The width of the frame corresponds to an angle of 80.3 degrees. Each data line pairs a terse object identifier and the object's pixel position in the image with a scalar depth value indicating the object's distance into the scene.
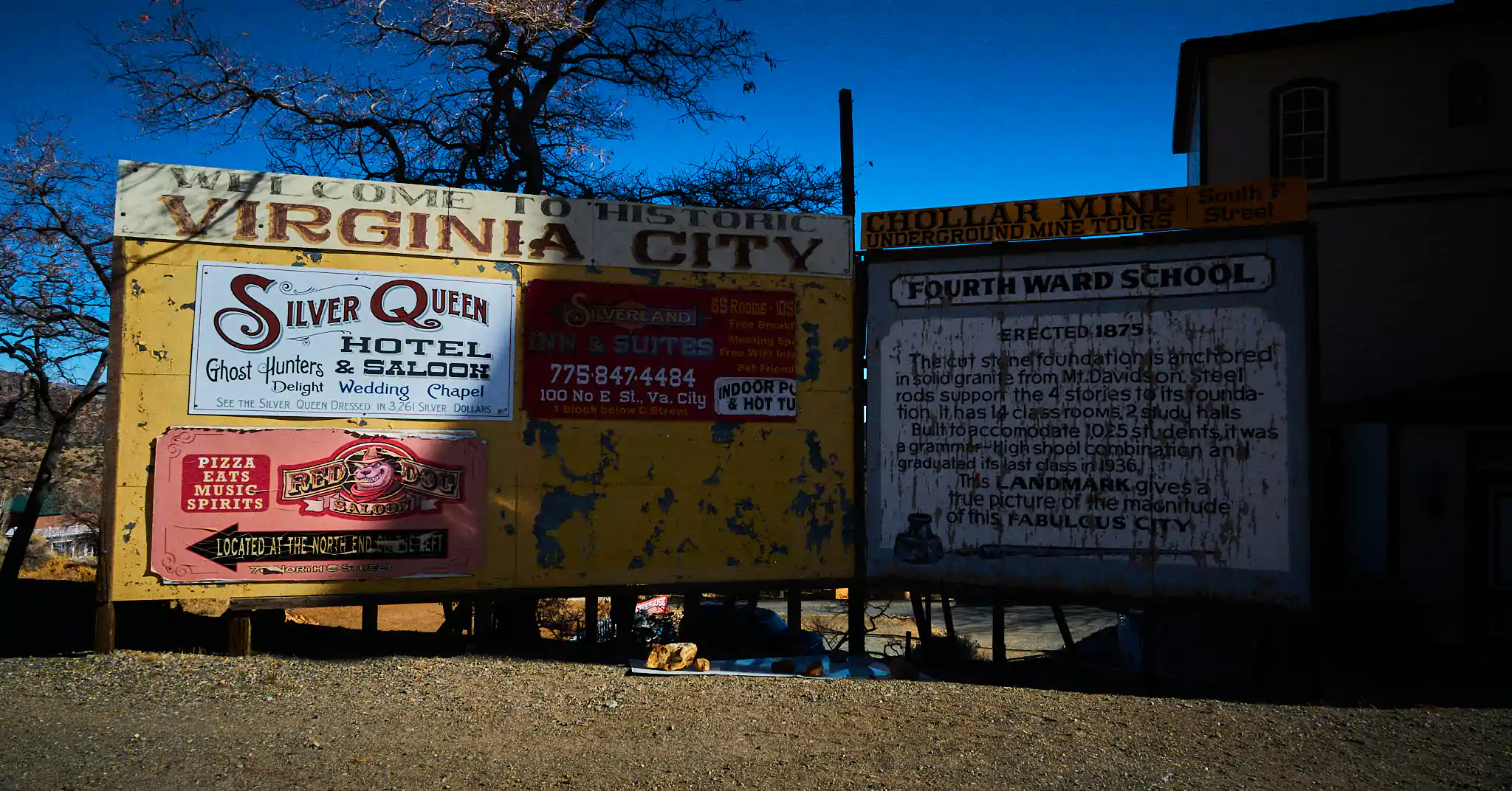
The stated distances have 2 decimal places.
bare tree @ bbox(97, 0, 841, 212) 13.43
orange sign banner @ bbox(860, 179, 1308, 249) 8.19
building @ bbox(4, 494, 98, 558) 29.19
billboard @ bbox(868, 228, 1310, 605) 7.90
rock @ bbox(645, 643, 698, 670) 8.07
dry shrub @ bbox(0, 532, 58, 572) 23.59
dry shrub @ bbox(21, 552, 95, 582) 19.78
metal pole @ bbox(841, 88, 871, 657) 8.95
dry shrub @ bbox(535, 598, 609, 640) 15.55
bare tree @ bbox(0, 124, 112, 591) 13.80
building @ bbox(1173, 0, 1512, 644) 12.88
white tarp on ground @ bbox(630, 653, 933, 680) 8.05
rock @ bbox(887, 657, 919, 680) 8.22
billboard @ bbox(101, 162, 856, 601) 7.92
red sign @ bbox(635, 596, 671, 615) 16.30
